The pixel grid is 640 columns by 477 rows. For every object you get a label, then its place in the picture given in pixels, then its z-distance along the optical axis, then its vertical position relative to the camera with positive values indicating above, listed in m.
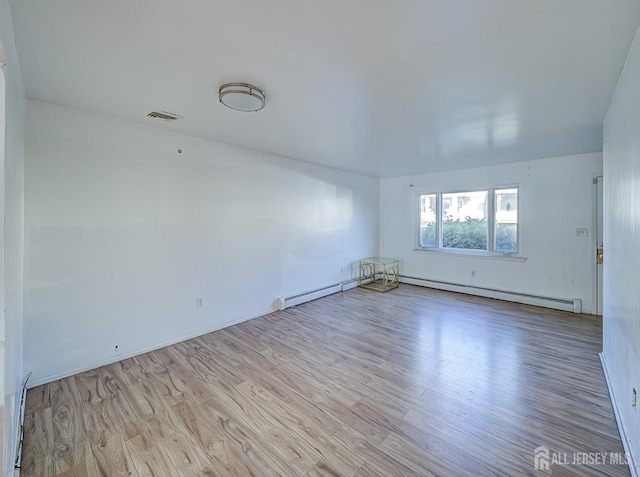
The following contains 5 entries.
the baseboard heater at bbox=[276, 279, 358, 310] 4.29 -0.97
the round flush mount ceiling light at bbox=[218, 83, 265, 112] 1.99 +1.06
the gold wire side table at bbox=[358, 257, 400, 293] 5.75 -0.78
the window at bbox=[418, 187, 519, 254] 4.75 +0.34
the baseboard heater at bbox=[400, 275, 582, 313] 4.14 -0.95
